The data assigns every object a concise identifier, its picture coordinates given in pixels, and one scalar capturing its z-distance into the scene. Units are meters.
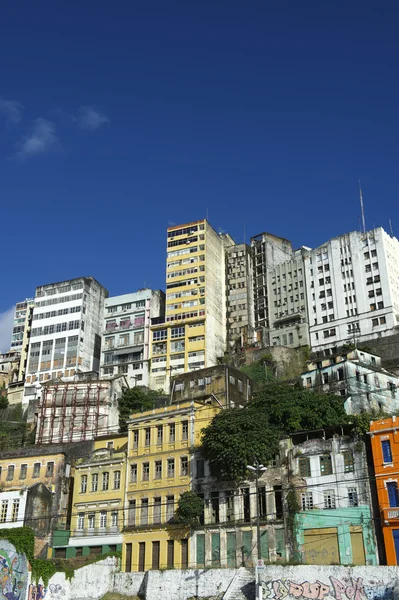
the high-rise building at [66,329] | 112.94
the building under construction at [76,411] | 91.88
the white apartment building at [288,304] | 110.50
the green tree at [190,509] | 55.16
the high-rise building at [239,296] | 116.25
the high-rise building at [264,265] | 117.81
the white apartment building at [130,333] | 110.69
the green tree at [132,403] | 90.56
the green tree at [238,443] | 53.62
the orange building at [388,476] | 46.10
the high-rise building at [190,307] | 108.62
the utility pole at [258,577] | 42.27
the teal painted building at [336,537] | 47.38
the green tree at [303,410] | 55.81
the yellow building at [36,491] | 63.16
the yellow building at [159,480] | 56.72
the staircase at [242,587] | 47.00
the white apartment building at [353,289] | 100.65
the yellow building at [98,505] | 60.62
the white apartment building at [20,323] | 139.25
